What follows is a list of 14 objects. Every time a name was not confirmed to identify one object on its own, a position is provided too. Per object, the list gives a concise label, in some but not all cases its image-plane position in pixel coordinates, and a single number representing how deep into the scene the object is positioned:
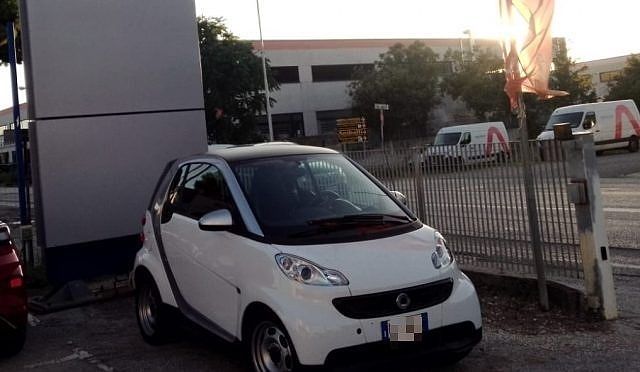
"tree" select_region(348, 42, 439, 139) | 46.28
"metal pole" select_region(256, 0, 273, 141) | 37.13
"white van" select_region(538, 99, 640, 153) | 28.73
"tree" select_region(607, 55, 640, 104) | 48.38
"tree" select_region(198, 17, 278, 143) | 33.84
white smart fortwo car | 4.04
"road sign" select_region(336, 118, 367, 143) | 34.97
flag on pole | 5.96
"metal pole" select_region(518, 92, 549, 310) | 5.91
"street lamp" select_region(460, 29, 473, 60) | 49.13
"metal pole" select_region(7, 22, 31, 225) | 9.50
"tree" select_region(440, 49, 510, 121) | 46.56
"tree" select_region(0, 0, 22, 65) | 16.41
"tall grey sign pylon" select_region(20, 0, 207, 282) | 8.19
